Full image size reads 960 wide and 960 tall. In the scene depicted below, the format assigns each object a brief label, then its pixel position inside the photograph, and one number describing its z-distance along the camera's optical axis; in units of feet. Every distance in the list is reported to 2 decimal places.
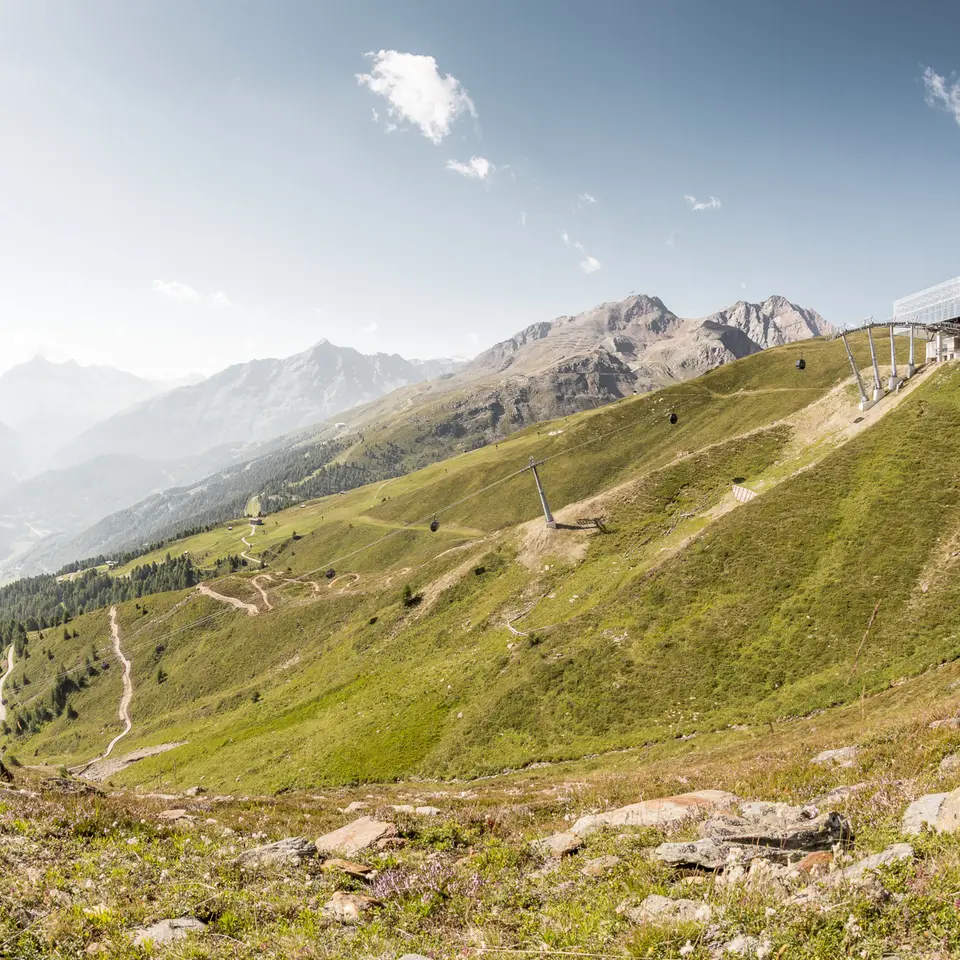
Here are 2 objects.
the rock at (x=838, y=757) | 58.90
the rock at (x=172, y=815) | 60.89
